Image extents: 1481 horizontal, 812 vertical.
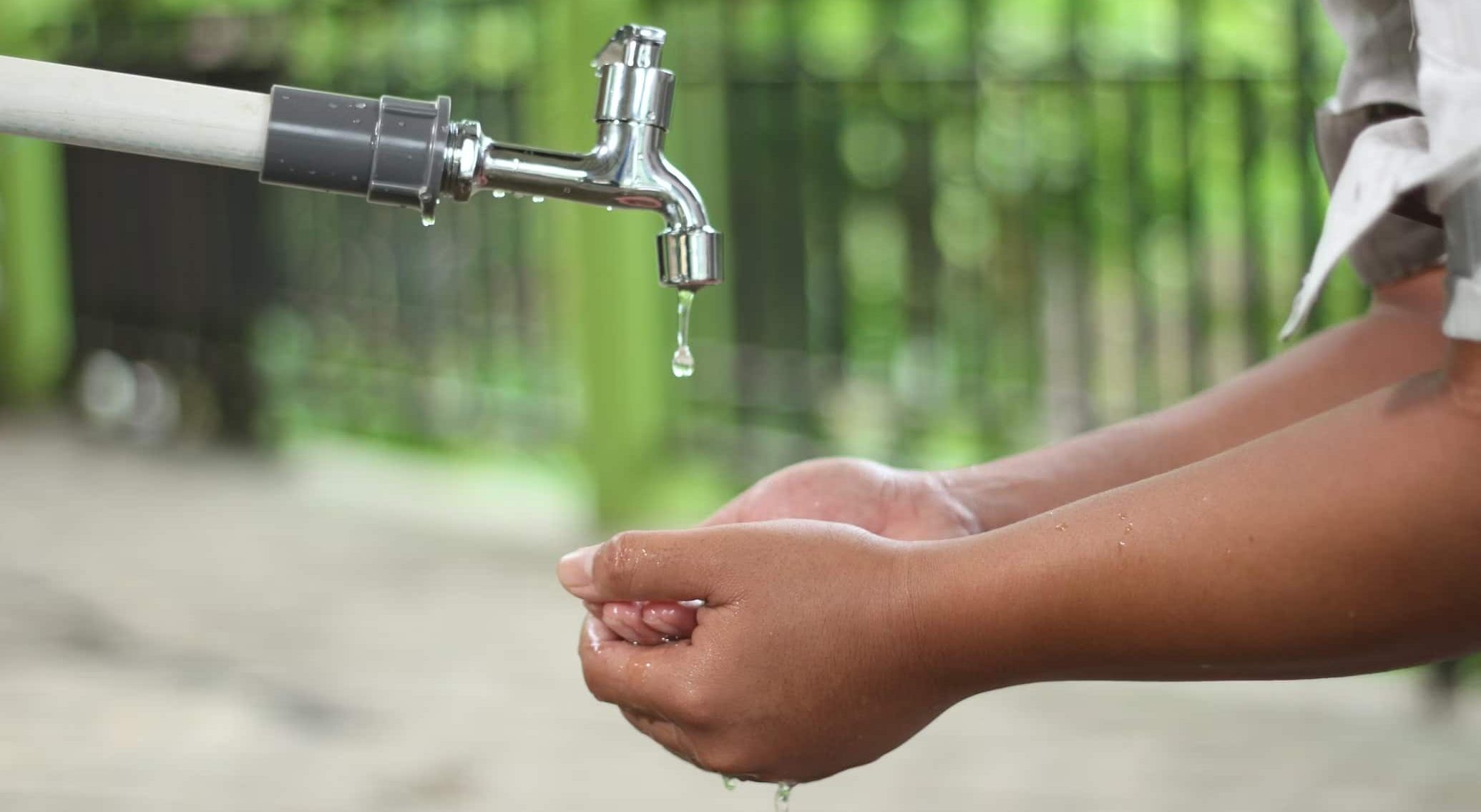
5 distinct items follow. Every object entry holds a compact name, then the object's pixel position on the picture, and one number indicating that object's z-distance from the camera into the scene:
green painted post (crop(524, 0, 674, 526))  3.40
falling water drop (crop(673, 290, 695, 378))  1.21
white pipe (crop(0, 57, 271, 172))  1.10
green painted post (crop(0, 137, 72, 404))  4.91
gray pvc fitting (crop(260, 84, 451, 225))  1.11
